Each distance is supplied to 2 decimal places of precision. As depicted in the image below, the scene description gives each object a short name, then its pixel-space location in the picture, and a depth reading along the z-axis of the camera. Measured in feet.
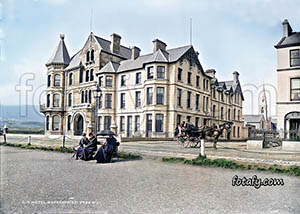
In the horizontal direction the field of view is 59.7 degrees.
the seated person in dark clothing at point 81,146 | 37.72
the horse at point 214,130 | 43.24
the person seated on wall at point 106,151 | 33.91
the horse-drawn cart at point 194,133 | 43.55
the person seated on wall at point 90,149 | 36.50
